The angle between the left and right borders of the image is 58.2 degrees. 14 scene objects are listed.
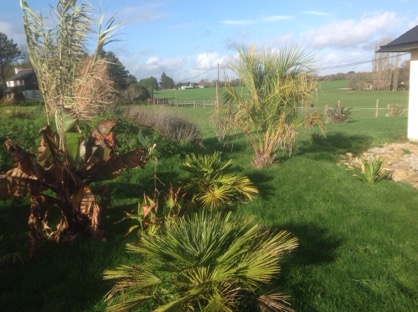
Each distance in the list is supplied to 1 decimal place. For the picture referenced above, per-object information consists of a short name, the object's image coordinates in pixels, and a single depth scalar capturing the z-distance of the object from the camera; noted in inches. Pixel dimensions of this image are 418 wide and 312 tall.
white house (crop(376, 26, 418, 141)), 515.2
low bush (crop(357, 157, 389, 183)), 321.3
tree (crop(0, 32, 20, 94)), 1809.8
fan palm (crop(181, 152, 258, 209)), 254.4
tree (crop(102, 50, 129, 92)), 1324.1
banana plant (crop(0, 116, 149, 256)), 176.4
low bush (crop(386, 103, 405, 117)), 1107.9
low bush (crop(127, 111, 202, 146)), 480.4
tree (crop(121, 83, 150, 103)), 968.4
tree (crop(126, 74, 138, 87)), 1681.2
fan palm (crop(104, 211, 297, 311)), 112.6
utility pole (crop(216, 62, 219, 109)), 383.2
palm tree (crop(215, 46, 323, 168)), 362.6
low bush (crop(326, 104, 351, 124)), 914.7
